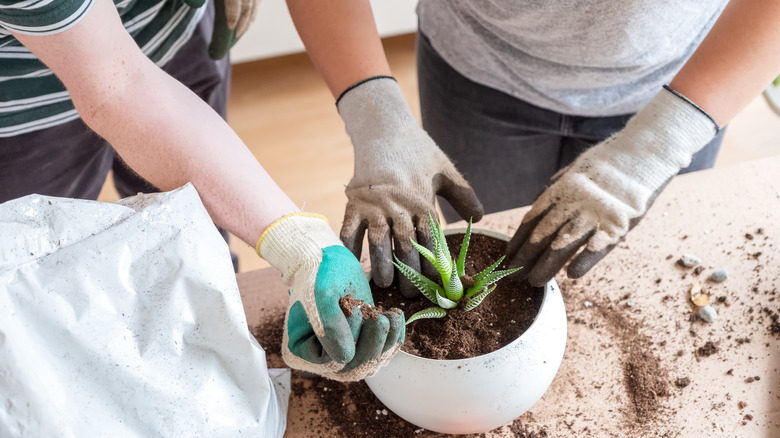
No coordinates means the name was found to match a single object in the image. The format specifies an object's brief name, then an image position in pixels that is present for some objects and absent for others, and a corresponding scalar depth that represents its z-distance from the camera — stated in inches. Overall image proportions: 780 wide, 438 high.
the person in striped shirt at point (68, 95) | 36.2
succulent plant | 26.2
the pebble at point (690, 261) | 33.5
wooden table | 27.7
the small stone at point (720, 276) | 32.5
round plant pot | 24.3
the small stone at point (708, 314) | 30.9
